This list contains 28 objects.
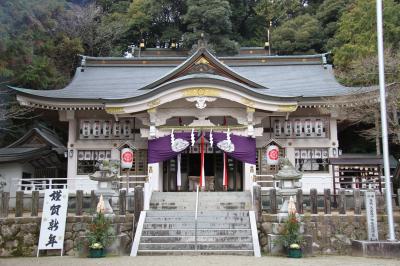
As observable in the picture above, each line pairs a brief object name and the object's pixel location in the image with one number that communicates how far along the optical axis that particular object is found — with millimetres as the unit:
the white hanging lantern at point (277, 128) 17859
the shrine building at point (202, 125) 16281
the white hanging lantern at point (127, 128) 18016
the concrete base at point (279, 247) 10539
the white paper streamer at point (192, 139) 16219
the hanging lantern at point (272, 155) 16188
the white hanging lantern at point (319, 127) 17750
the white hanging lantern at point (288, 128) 17817
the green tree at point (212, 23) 35969
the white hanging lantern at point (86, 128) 17922
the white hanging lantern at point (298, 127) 17812
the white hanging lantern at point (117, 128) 18031
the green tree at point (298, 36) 36781
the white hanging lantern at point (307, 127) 17792
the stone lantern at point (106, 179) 11711
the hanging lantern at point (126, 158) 15080
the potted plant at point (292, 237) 10281
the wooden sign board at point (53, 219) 11242
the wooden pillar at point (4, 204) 11984
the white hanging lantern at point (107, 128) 17984
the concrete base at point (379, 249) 10148
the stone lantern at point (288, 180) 11633
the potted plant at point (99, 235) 10211
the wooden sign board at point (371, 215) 10961
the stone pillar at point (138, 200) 12547
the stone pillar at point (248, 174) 16134
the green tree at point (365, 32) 21203
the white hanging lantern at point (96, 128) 17953
